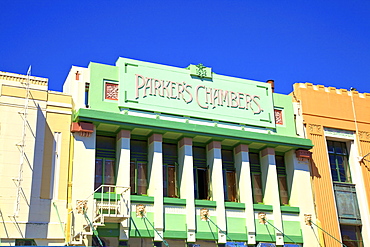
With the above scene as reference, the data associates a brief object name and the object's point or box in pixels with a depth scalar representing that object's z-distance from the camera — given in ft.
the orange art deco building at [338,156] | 100.53
